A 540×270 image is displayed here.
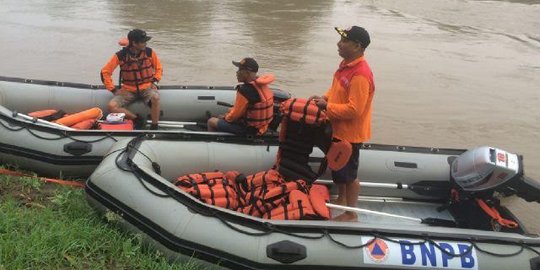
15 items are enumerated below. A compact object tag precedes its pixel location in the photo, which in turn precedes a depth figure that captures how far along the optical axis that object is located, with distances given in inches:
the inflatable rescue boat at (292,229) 117.8
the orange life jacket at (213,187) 137.1
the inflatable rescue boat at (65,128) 163.3
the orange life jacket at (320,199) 135.7
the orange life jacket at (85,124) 184.3
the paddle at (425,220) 143.5
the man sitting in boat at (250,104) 156.9
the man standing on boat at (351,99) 125.4
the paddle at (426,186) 162.6
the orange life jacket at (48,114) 188.1
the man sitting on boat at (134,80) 201.9
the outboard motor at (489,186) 139.5
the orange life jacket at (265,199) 138.3
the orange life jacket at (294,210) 133.9
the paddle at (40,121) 171.8
